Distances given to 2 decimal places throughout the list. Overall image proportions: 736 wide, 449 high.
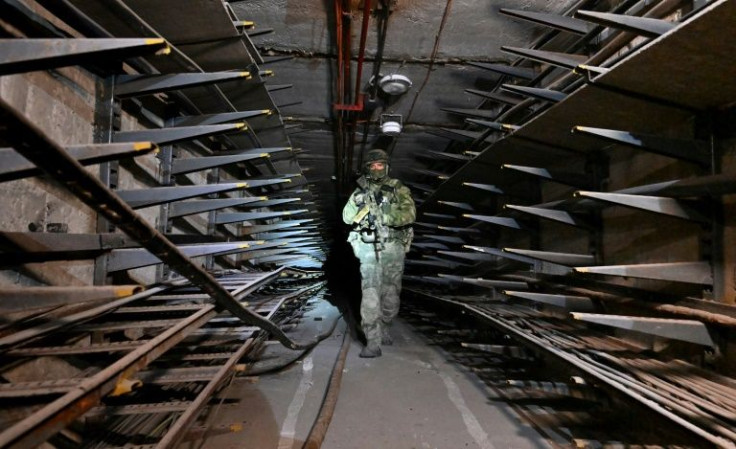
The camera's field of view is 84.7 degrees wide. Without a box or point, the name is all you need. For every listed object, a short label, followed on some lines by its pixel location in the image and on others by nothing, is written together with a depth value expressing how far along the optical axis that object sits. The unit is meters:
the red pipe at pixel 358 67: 2.92
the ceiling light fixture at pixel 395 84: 3.94
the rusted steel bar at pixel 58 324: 1.39
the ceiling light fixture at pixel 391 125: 4.62
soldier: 4.16
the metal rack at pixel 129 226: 1.24
